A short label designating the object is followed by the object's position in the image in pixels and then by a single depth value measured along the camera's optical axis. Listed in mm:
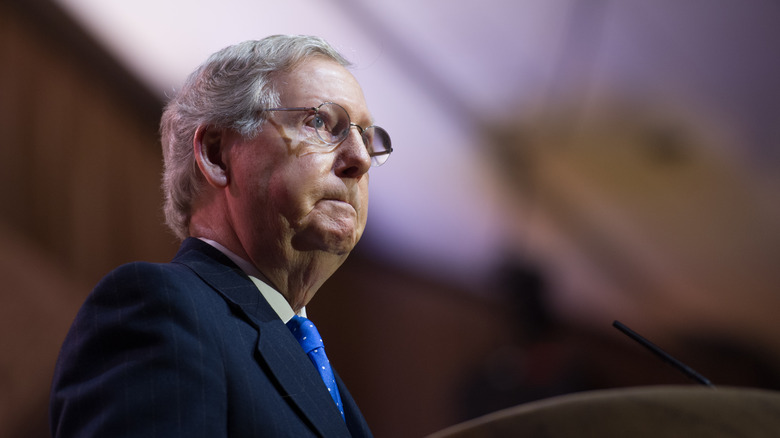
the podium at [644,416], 1721
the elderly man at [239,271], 2833
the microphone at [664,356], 2889
